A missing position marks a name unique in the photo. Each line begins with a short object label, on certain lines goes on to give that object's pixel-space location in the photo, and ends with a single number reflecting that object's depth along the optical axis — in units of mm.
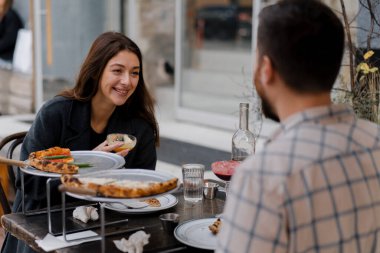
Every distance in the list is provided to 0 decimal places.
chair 3073
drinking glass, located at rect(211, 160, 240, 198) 2535
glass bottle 2717
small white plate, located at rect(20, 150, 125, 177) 2453
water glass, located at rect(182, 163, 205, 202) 2653
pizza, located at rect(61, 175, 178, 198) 2063
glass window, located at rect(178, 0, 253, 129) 6391
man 1639
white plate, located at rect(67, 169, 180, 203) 2287
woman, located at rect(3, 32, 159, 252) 2853
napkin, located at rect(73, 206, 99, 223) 2412
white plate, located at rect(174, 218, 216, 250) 2213
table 2218
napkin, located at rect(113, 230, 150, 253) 2143
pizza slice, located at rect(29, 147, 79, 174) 2372
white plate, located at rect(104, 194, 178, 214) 2481
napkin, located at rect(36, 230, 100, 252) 2220
